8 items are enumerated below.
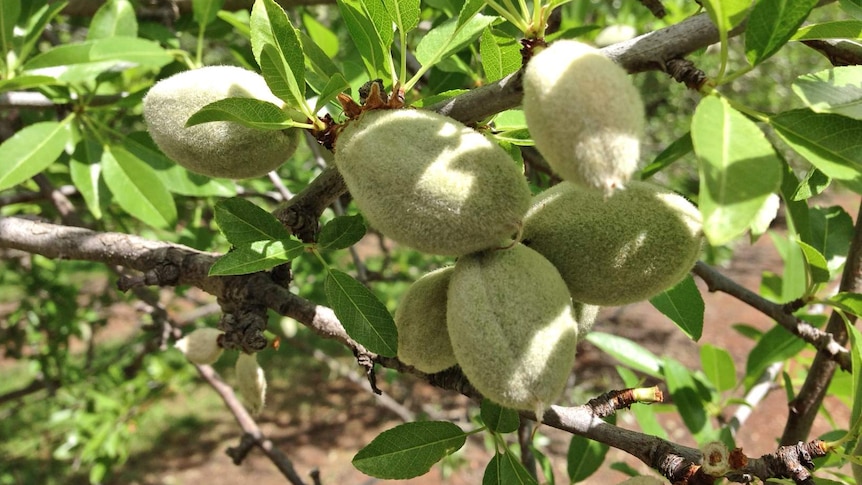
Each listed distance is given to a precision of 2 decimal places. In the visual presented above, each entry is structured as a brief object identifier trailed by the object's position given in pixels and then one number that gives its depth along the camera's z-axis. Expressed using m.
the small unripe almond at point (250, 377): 0.26
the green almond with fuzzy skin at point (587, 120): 0.14
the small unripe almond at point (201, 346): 0.26
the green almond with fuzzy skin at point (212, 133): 0.20
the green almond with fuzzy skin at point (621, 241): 0.17
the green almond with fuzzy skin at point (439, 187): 0.16
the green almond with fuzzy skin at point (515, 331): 0.16
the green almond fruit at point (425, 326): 0.19
